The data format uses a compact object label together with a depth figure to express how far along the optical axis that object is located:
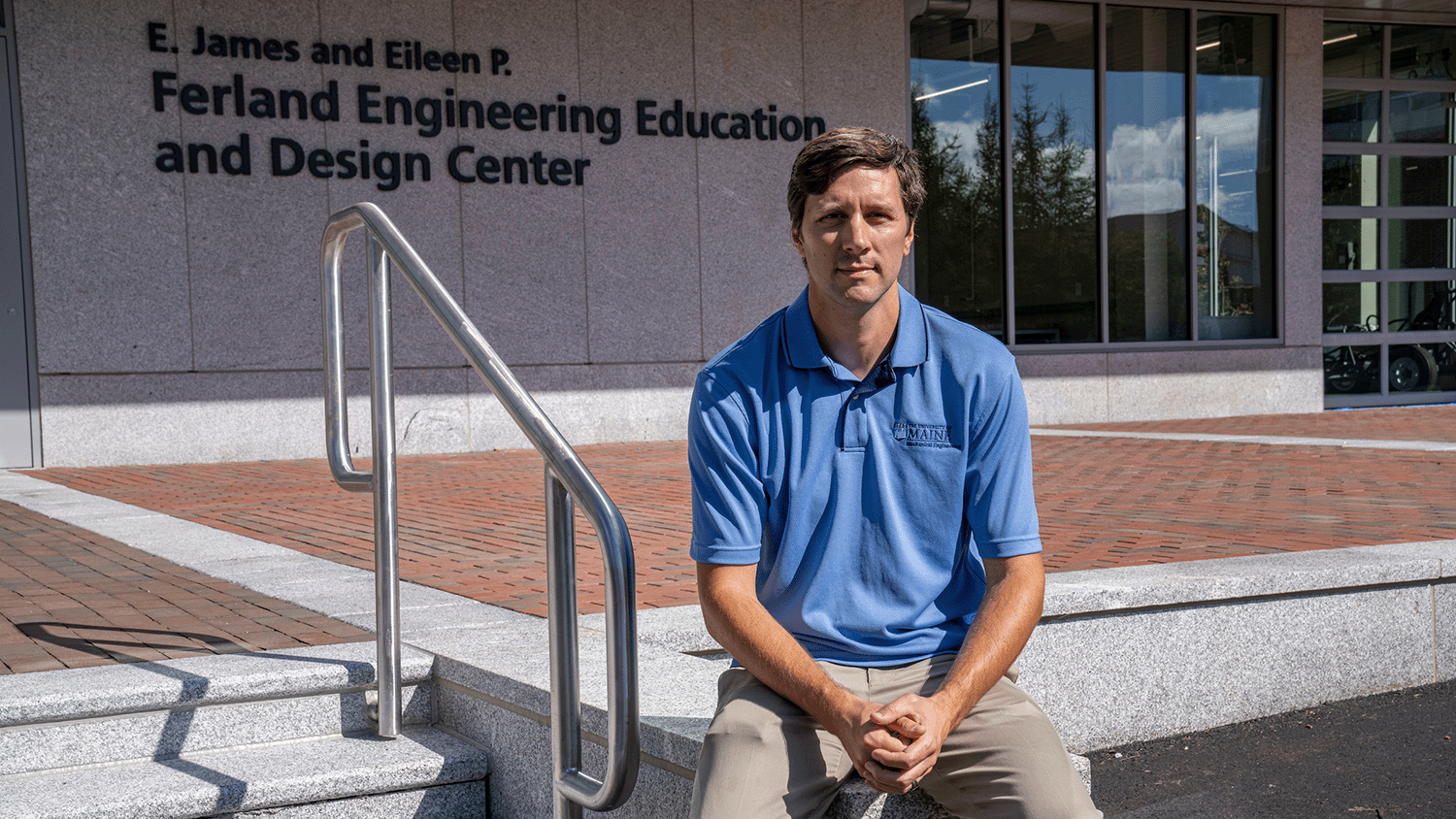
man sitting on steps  2.15
